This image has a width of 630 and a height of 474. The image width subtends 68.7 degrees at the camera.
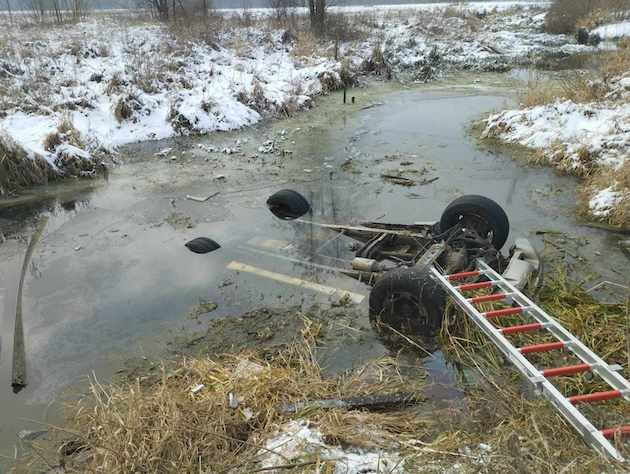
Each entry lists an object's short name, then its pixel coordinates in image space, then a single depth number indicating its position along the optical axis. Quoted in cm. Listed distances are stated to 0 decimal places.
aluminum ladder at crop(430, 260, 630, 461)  277
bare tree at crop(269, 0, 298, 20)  2584
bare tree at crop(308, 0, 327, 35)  2427
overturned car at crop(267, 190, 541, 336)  439
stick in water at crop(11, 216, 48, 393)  431
